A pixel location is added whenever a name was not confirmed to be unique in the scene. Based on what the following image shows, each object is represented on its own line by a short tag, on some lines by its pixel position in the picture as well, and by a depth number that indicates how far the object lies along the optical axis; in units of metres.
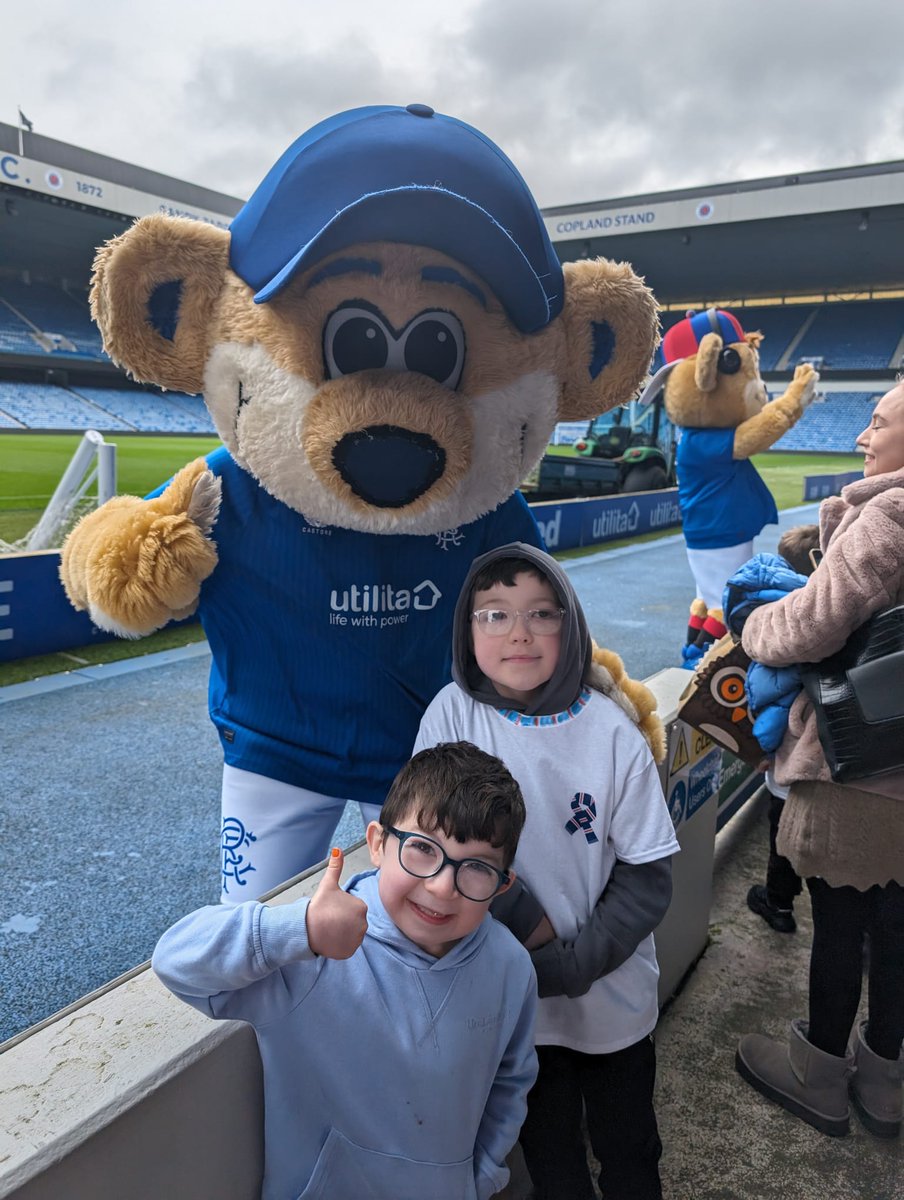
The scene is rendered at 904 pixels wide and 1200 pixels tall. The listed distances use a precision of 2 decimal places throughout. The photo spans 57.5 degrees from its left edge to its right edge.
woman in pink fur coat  1.41
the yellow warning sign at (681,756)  1.99
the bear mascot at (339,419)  1.27
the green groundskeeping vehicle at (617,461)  14.46
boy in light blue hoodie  0.96
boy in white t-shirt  1.26
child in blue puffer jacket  1.61
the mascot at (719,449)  4.49
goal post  5.33
